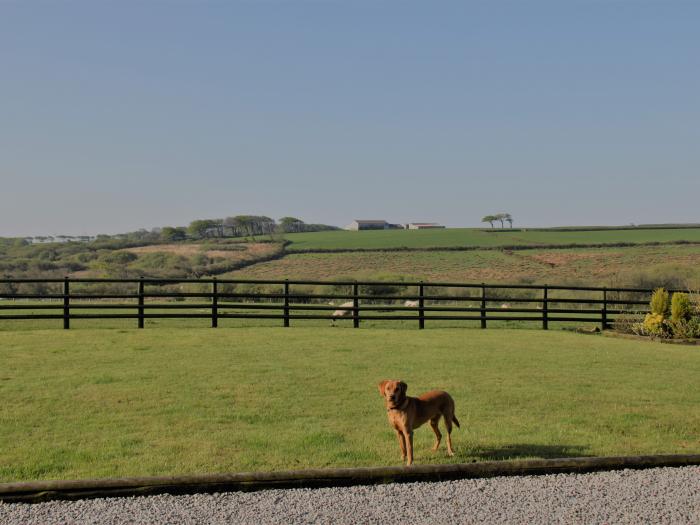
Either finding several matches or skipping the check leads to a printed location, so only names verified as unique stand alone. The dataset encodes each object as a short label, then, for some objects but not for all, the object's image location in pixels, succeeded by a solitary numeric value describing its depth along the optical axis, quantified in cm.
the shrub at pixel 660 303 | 1975
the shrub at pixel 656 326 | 1961
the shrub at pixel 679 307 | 1950
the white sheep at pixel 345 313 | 2446
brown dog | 620
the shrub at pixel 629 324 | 2052
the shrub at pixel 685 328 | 1927
